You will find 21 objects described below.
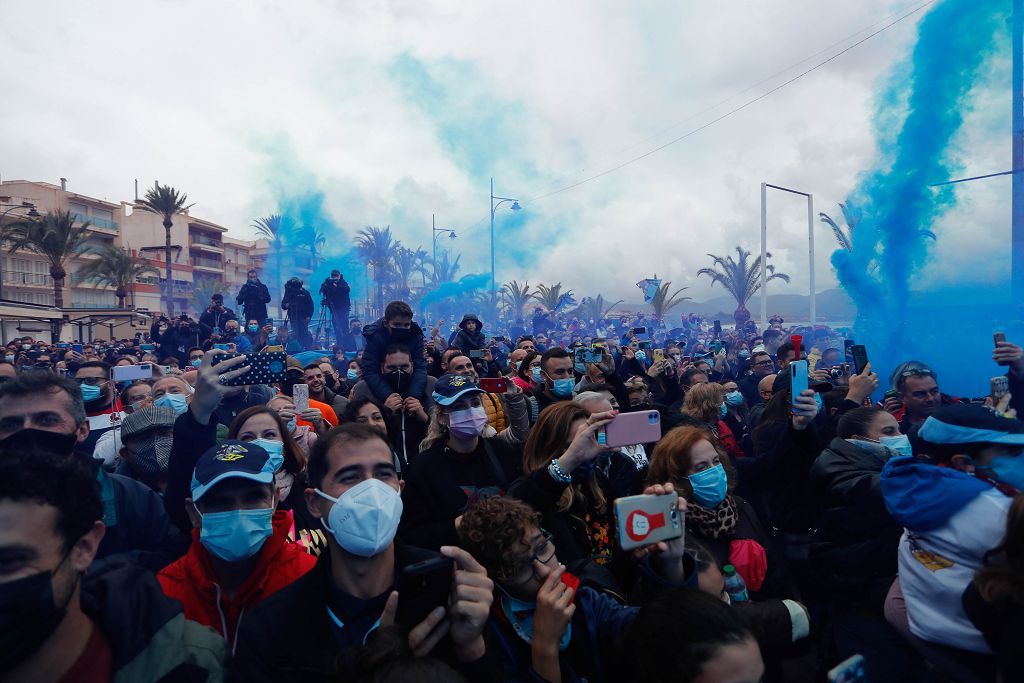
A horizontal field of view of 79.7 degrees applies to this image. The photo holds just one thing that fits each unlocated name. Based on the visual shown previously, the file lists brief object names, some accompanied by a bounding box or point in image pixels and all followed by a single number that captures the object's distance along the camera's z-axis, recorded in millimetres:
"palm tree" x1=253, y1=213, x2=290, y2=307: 26953
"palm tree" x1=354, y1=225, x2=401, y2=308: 46281
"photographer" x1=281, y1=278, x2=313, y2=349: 15344
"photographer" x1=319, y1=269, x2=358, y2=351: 15672
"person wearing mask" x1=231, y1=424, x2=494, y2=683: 1874
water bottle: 2850
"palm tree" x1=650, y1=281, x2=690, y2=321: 47250
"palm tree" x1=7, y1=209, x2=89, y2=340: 37625
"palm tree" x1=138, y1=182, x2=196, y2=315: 43812
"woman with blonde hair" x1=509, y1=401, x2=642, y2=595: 2850
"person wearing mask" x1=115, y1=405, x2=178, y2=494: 3762
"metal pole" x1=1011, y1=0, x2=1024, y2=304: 8961
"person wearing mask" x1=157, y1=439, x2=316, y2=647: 2348
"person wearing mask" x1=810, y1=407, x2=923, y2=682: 3014
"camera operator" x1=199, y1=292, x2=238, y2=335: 13680
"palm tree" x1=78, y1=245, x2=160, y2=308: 46125
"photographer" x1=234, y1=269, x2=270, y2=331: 15453
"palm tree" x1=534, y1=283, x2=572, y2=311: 56438
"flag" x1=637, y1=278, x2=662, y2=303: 33069
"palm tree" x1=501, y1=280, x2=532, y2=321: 59875
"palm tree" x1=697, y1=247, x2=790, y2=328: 46000
